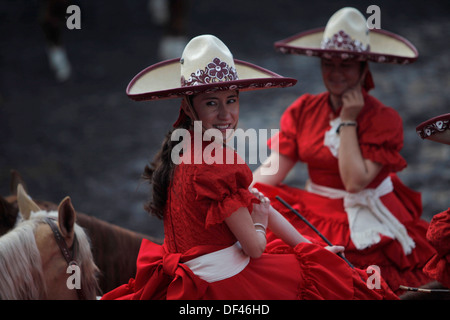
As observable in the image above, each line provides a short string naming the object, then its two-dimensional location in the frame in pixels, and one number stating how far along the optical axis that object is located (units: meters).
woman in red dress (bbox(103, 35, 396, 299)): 8.28
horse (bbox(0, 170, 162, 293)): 9.02
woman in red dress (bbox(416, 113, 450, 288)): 8.25
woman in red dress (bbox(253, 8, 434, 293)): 9.01
